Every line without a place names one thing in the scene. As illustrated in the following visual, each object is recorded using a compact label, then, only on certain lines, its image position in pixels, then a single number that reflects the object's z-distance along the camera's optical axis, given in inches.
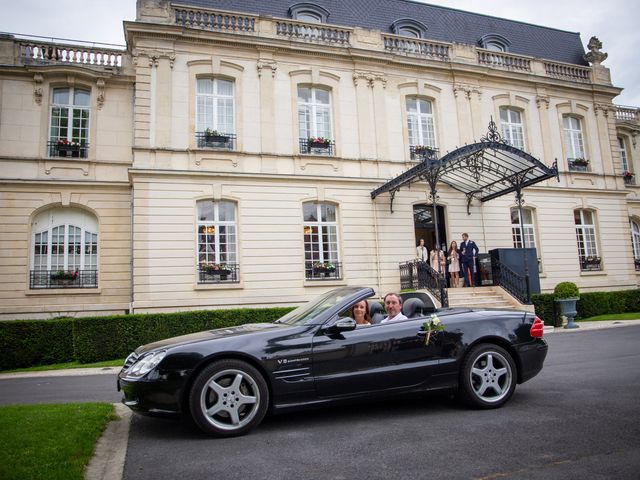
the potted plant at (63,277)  640.4
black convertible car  182.2
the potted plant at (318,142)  710.5
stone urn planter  637.9
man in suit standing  699.4
